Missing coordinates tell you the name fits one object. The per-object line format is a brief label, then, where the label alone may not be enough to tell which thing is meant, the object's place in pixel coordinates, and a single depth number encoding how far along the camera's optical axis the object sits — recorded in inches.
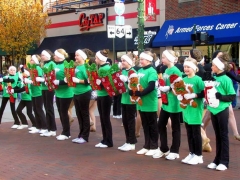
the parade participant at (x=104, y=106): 336.5
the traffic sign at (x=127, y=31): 658.2
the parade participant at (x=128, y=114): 322.0
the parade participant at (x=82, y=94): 355.9
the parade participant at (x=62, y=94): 373.1
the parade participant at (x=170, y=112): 287.3
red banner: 886.4
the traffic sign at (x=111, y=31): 652.7
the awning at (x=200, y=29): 742.5
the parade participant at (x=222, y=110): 257.9
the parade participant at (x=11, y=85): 442.6
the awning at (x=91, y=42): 919.7
